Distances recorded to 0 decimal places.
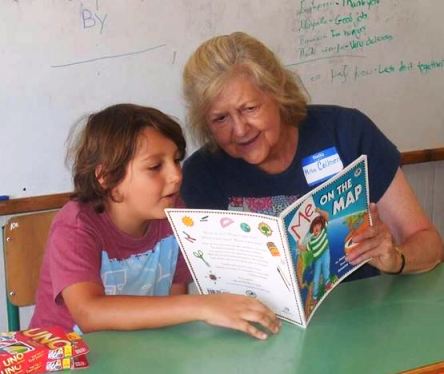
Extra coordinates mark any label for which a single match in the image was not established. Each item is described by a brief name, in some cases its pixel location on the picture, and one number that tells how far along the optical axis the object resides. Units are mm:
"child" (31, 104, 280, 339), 1399
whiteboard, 2082
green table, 1177
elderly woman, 1654
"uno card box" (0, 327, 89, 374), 1109
